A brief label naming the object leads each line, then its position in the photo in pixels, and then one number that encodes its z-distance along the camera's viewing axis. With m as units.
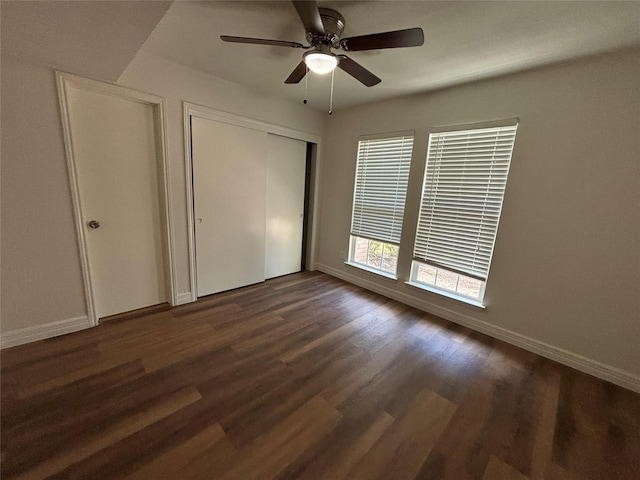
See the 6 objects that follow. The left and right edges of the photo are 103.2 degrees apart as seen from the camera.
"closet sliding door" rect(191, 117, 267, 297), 2.81
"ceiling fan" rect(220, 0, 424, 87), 1.36
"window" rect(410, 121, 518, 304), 2.44
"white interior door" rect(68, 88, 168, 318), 2.19
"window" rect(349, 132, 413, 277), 3.15
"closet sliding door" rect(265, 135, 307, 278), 3.52
